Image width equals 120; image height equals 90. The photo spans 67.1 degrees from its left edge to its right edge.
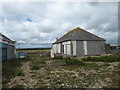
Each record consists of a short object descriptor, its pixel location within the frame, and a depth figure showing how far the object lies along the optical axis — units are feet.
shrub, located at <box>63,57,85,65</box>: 28.17
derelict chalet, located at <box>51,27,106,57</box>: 43.14
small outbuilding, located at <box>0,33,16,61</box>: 28.81
